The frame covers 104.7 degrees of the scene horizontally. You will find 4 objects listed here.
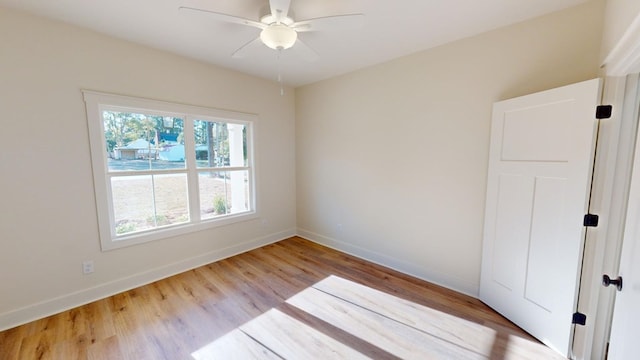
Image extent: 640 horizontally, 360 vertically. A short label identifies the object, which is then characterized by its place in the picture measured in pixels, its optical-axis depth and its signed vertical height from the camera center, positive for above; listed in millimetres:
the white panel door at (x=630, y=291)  982 -562
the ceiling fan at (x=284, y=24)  1627 +926
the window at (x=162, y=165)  2510 -92
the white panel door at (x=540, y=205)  1703 -383
